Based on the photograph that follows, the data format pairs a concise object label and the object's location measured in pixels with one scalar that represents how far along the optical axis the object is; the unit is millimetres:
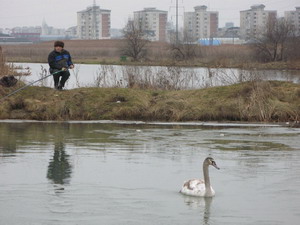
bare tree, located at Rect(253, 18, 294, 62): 75562
